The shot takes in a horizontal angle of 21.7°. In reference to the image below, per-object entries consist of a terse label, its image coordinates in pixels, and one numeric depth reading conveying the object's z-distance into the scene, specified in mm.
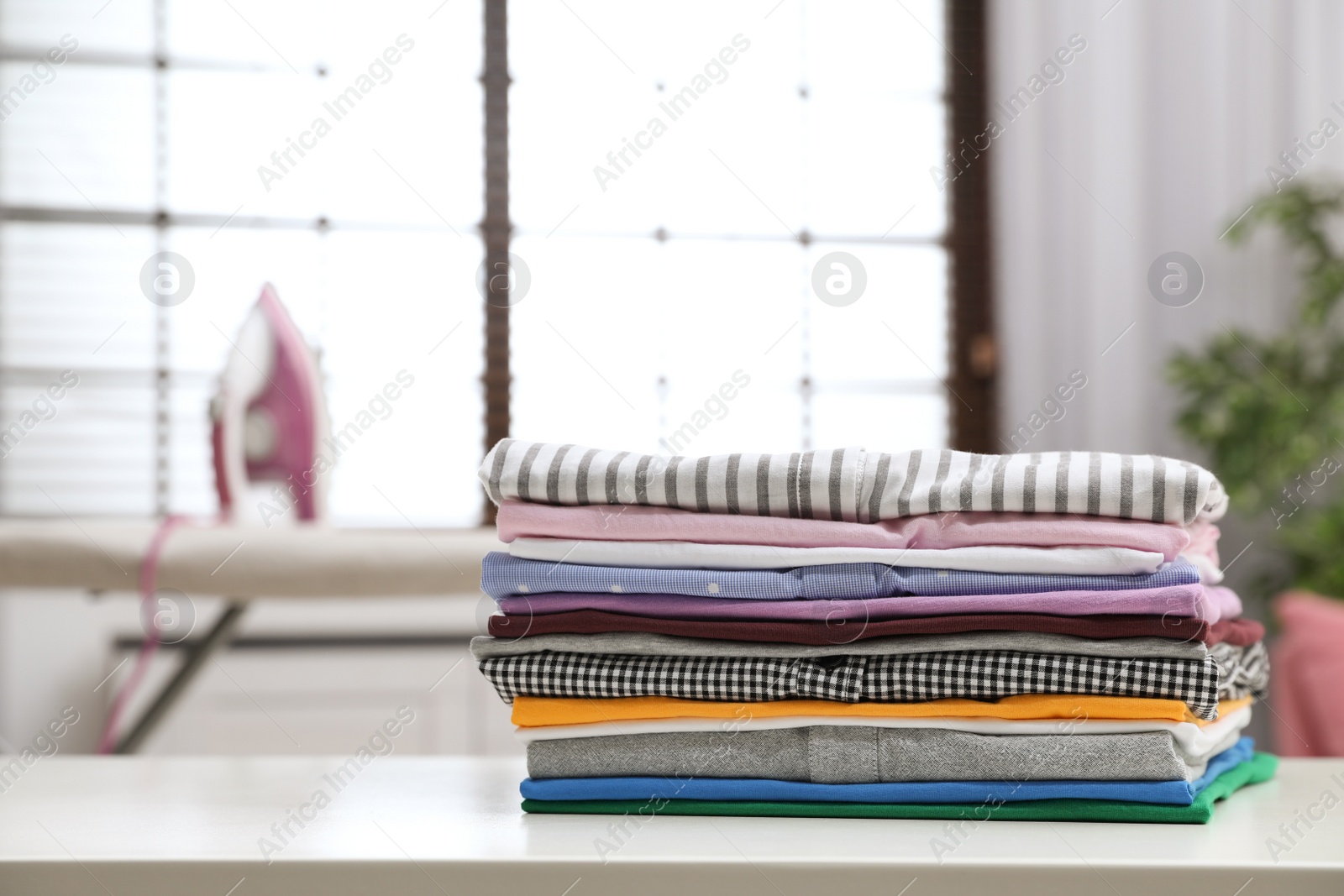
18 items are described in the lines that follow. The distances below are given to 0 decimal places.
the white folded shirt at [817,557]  1626
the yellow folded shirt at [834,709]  1618
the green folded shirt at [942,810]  1615
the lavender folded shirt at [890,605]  1615
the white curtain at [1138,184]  4731
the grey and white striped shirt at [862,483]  1631
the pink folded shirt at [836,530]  1628
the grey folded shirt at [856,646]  1619
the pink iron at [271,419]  2383
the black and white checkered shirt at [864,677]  1618
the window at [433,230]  4669
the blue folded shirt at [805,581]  1630
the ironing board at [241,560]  2021
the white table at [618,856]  1539
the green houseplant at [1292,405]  4024
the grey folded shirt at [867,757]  1622
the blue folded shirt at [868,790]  1618
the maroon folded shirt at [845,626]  1619
